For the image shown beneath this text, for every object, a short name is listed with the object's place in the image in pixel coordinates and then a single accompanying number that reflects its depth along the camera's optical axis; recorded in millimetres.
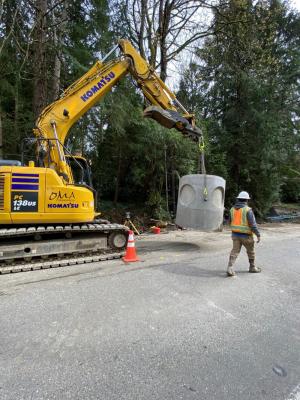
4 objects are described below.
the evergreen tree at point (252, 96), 14352
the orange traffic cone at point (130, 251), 6324
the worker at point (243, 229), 5519
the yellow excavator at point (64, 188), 5578
